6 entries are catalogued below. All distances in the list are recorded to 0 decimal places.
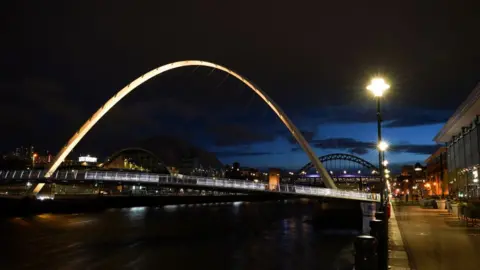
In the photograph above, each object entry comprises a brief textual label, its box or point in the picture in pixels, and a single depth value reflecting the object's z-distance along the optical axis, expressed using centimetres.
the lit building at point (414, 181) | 11101
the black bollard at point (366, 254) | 978
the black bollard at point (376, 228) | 1325
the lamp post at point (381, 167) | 1203
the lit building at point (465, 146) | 3638
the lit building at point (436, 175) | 7119
